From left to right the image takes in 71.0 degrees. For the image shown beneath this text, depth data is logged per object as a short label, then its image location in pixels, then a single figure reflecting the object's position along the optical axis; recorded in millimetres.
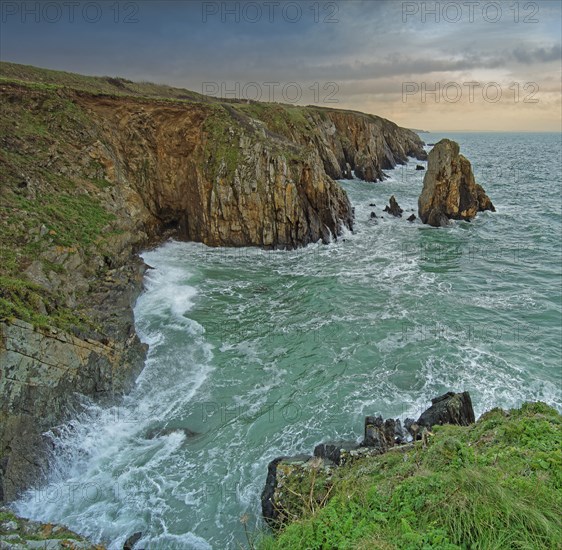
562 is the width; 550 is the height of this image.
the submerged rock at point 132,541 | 10047
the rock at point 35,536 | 8281
